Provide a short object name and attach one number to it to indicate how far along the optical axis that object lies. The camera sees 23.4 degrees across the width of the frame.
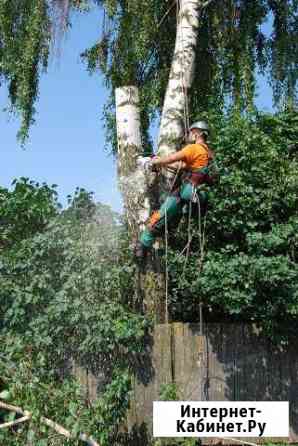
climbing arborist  7.11
